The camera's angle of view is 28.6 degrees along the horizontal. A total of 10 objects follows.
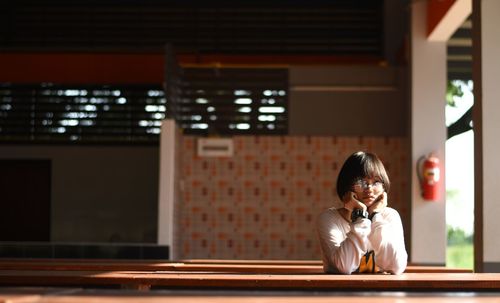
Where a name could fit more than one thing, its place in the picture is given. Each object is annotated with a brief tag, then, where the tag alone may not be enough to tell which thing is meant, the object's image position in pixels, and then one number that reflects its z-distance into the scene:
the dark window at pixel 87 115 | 9.46
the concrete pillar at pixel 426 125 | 8.50
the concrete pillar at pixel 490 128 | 5.62
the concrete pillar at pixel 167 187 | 8.24
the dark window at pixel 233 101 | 9.16
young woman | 3.35
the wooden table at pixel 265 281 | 2.80
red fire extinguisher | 8.44
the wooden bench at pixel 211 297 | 1.70
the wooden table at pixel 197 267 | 3.60
